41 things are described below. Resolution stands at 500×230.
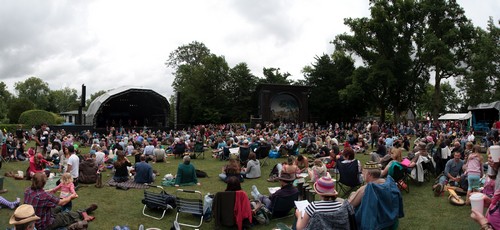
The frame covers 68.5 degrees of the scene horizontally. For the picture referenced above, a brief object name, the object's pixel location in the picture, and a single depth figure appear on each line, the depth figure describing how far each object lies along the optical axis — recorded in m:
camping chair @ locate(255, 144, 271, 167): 15.03
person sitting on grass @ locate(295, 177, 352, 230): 3.58
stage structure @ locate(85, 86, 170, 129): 35.32
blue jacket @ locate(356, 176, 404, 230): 3.98
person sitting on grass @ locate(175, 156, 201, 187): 10.20
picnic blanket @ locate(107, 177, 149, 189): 9.94
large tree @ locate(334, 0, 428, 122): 34.44
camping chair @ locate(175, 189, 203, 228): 6.88
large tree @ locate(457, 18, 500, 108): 23.70
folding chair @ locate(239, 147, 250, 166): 13.45
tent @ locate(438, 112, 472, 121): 56.14
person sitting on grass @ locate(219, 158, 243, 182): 8.95
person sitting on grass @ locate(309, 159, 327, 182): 9.28
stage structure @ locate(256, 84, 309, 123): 39.38
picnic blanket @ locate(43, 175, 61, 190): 9.27
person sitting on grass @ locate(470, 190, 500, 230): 3.38
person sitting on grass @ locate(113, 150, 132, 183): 10.42
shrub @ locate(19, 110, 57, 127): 36.16
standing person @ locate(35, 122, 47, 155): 15.31
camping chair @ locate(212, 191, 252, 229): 6.42
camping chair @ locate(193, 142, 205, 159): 16.86
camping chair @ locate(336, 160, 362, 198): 8.25
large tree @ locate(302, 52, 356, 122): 45.28
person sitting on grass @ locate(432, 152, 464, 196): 8.78
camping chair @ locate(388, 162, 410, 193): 8.25
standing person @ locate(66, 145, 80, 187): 9.61
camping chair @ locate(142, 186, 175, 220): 7.39
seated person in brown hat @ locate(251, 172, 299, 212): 7.05
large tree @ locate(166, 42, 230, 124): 46.69
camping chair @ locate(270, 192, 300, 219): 7.04
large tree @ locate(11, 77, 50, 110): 83.81
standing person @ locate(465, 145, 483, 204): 7.71
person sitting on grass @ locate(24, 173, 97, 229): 5.36
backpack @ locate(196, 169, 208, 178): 11.66
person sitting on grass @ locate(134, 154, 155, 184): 10.34
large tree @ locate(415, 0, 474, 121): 31.88
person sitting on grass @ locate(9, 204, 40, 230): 3.78
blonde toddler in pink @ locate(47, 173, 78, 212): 6.76
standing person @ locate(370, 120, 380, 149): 19.27
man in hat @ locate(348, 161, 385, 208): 4.16
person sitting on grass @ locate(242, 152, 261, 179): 11.35
